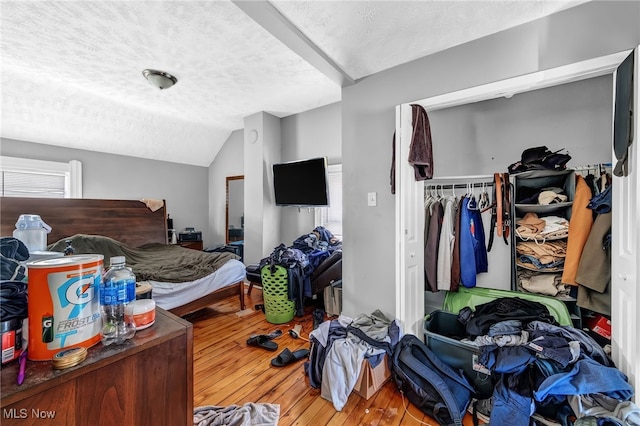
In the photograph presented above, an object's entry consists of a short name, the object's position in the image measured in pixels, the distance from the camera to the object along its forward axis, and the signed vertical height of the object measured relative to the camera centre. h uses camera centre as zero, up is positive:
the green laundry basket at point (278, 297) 2.77 -0.92
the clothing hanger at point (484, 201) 2.32 +0.07
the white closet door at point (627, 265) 1.27 -0.29
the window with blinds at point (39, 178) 3.28 +0.45
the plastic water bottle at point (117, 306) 0.76 -0.29
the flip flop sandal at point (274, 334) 2.47 -1.18
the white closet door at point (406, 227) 1.97 -0.13
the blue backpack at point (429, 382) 1.50 -1.07
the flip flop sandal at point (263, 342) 2.29 -1.18
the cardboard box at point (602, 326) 1.70 -0.78
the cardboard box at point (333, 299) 2.95 -1.00
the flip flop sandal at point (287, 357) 2.07 -1.19
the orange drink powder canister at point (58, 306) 0.64 -0.23
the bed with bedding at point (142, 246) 2.60 -0.46
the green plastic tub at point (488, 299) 1.88 -0.73
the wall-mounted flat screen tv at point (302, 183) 3.31 +0.36
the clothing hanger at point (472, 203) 2.28 +0.06
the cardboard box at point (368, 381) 1.71 -1.13
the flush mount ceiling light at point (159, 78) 2.59 +1.33
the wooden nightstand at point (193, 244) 4.55 -0.58
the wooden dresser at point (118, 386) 0.58 -0.44
